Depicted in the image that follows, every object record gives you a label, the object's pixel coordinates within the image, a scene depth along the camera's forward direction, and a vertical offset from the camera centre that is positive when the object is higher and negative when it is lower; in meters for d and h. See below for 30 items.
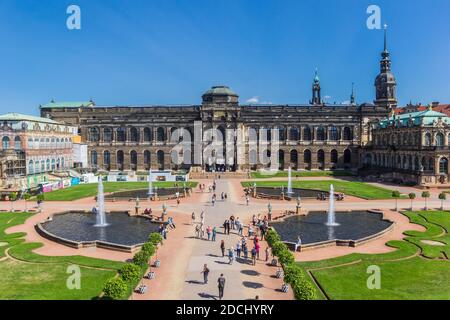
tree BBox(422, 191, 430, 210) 53.87 -5.56
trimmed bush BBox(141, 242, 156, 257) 27.41 -6.75
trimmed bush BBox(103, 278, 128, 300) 20.88 -7.37
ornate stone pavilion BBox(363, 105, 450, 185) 77.62 +1.56
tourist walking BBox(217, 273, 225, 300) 22.78 -7.81
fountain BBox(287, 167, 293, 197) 66.62 -6.44
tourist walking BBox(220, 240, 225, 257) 31.71 -7.61
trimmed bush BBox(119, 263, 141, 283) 22.91 -7.12
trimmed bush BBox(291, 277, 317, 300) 20.77 -7.55
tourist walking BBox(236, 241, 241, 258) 31.57 -7.84
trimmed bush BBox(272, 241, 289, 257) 28.01 -6.92
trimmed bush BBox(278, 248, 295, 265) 26.49 -7.21
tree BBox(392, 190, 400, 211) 53.84 -5.51
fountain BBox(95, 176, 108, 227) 44.79 -7.48
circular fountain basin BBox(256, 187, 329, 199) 64.12 -6.61
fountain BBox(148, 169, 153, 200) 66.40 -6.38
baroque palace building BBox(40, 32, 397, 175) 111.62 +8.11
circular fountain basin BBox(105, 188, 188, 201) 62.85 -6.69
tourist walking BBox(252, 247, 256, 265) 30.06 -8.04
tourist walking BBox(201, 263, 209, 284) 25.56 -8.02
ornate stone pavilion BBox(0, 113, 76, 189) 75.62 +1.78
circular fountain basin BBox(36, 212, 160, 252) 35.53 -8.04
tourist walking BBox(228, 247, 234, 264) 29.81 -7.85
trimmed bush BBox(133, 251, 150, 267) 25.94 -7.08
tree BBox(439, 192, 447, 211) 52.52 -5.78
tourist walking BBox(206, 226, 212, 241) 37.41 -7.44
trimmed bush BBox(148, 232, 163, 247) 30.52 -6.67
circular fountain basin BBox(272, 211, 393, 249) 36.38 -8.08
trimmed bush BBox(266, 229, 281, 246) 30.88 -6.79
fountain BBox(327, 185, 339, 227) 44.75 -7.48
